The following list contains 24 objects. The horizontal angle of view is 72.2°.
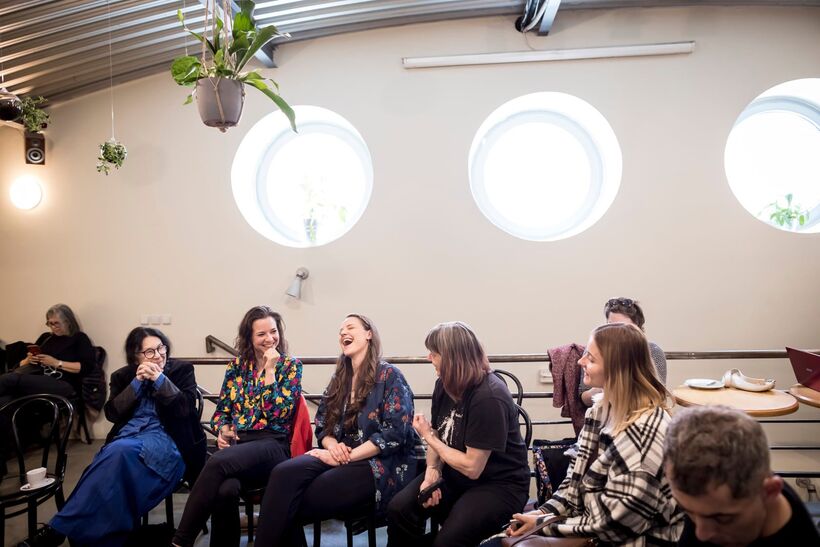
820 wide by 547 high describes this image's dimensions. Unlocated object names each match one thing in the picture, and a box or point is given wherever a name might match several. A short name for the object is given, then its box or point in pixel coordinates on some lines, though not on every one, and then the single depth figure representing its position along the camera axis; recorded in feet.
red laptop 9.23
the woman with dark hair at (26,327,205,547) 8.25
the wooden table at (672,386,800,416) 8.52
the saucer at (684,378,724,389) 9.71
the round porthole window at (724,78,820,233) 15.74
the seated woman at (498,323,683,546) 5.32
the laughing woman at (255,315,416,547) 7.84
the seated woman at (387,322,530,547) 7.06
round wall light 16.83
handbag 5.63
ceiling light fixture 14.32
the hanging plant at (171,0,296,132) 8.29
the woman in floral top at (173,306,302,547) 8.11
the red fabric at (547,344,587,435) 9.26
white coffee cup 8.74
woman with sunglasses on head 8.98
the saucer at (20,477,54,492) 8.56
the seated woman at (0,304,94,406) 14.25
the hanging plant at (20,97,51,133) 14.46
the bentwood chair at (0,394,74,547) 8.40
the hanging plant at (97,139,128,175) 13.87
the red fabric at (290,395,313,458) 9.07
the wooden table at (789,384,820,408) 8.76
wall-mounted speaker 16.56
